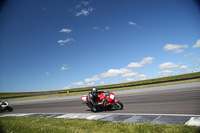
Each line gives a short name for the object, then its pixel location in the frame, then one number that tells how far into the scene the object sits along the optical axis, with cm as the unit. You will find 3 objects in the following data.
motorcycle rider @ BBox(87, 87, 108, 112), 954
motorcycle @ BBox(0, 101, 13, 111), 1469
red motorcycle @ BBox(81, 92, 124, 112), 940
